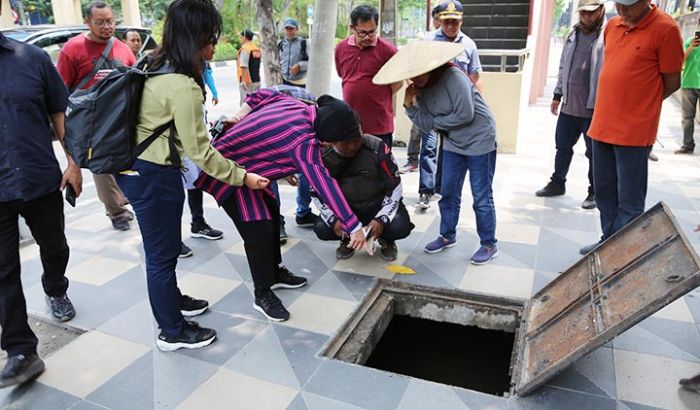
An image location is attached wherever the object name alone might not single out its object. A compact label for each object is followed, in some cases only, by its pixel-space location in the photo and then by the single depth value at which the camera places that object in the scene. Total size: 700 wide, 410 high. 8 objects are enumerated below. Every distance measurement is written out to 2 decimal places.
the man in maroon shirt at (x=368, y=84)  4.32
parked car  7.82
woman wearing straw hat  3.26
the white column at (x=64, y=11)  20.77
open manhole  2.16
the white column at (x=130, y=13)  21.14
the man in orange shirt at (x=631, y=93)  3.01
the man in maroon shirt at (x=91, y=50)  4.13
